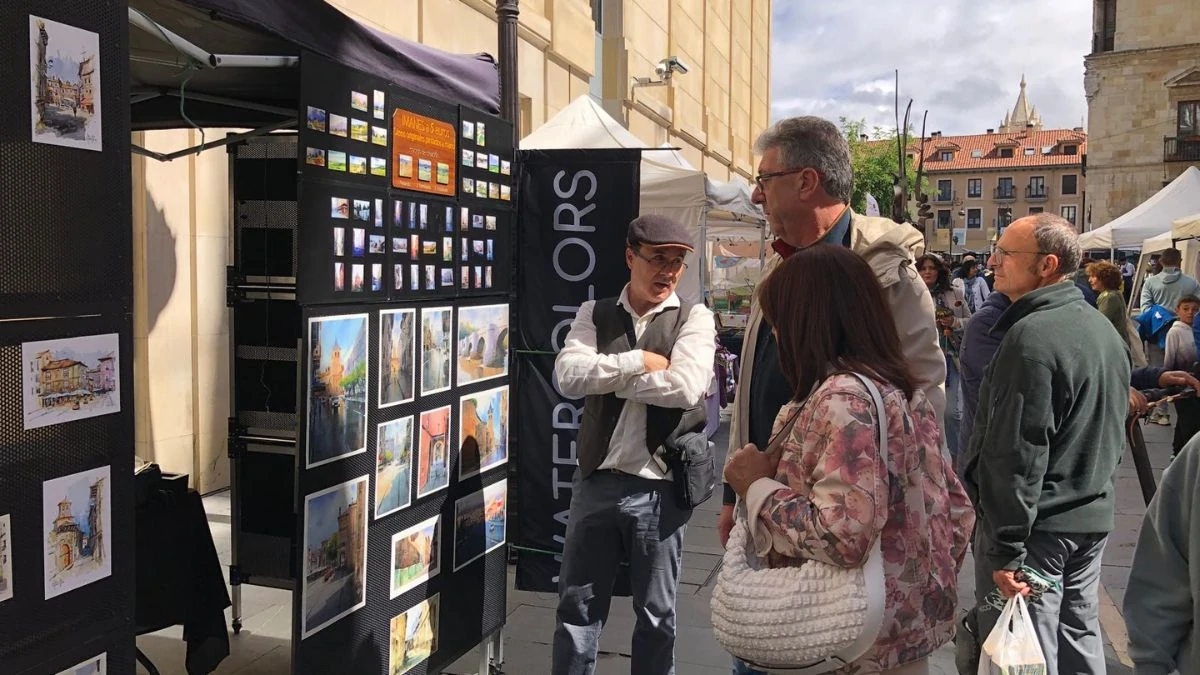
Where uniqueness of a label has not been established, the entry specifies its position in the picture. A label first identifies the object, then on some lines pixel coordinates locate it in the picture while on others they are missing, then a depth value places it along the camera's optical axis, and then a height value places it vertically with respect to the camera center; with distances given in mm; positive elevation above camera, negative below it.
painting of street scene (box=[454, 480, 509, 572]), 3850 -1015
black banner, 4855 +43
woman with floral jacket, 1975 -386
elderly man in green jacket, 3119 -575
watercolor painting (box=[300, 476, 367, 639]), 2936 -887
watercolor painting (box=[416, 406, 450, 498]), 3527 -639
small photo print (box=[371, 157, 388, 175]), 3170 +460
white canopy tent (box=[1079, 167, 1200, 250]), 18156 +1835
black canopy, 2780 +879
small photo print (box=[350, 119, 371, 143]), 3049 +567
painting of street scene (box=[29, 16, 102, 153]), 1860 +445
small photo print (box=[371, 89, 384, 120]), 3154 +666
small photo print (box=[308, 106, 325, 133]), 2856 +563
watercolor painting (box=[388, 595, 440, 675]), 3440 -1360
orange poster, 3322 +552
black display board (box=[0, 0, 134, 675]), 1837 -103
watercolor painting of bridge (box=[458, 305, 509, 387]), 3818 -210
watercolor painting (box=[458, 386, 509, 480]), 3848 -607
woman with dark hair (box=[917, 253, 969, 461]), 8253 -62
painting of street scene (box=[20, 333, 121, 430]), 1880 -193
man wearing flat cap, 3490 -685
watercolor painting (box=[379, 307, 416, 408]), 3260 -227
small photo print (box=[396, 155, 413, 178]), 3323 +485
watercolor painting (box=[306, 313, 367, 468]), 2938 -315
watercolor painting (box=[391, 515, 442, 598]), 3414 -1027
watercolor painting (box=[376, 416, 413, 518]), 3271 -639
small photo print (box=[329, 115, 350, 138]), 2949 +565
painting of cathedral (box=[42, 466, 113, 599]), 1943 -534
